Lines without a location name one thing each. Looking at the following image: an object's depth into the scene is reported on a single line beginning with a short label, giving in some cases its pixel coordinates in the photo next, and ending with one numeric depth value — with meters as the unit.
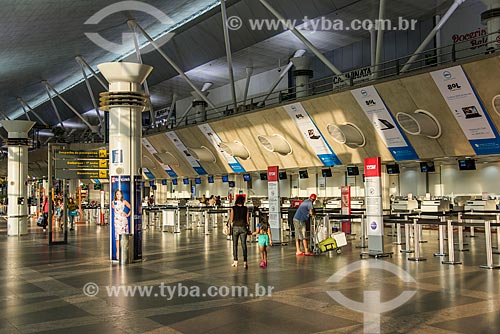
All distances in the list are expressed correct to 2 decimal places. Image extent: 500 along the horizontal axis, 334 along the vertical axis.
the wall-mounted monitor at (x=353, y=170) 23.69
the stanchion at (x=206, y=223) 22.28
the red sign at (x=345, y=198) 20.61
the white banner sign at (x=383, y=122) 19.55
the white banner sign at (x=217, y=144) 29.02
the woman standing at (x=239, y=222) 11.61
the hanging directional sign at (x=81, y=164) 17.23
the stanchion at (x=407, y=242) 14.42
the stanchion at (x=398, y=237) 16.05
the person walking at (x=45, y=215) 25.91
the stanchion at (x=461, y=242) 14.74
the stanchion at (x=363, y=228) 15.81
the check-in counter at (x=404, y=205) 21.33
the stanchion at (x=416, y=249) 12.54
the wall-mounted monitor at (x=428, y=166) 21.09
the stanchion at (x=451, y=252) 11.96
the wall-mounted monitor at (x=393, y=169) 22.09
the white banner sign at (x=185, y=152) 32.34
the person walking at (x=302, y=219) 14.24
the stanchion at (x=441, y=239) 13.21
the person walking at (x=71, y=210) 25.31
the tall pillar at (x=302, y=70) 27.00
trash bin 12.75
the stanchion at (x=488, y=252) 11.13
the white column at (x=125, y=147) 13.09
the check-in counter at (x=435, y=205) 18.09
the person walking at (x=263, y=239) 11.70
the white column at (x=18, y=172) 23.28
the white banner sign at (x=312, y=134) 22.98
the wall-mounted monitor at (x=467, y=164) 19.69
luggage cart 14.05
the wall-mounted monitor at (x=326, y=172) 25.30
